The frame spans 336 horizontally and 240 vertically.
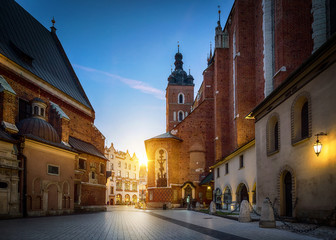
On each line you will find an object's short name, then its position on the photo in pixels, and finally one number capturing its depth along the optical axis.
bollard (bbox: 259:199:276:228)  11.45
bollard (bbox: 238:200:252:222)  14.33
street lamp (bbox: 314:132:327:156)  10.46
